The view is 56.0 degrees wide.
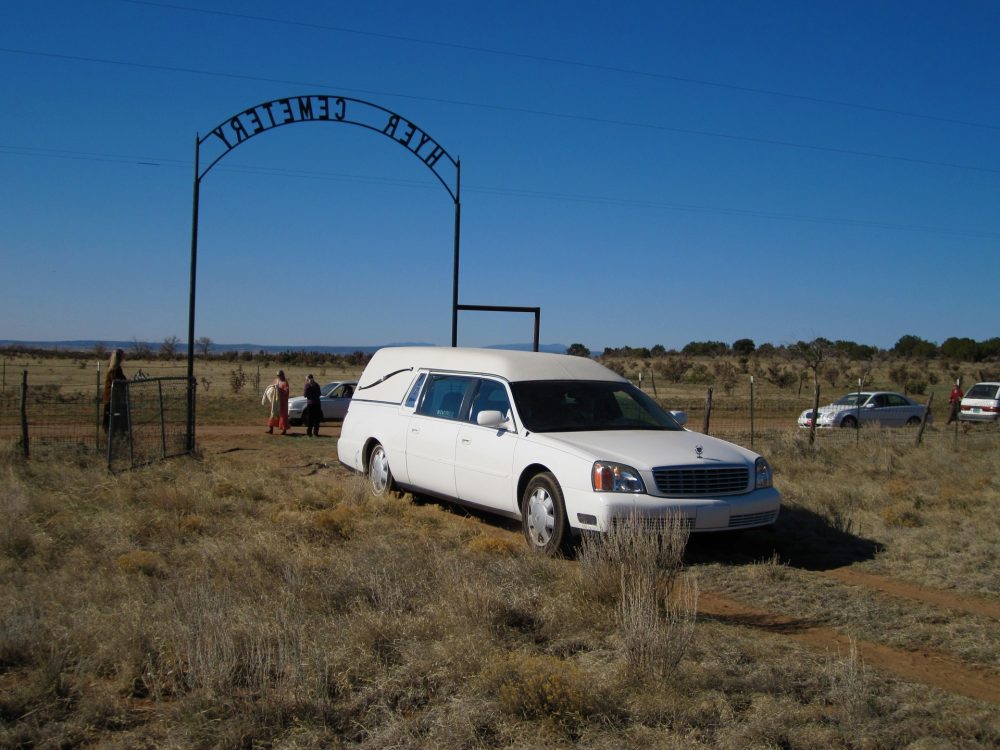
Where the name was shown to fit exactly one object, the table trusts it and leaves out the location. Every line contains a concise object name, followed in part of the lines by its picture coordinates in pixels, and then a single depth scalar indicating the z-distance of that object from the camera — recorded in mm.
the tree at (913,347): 84088
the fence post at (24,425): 14047
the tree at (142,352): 74362
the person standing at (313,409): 21984
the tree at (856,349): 81500
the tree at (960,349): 82375
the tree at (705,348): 89938
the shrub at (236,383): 38528
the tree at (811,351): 51250
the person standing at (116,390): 12828
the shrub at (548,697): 4262
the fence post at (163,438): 14125
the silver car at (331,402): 26016
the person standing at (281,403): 22406
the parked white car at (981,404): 29203
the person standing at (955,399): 25189
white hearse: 7809
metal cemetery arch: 16125
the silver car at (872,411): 26625
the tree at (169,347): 68438
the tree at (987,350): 80688
